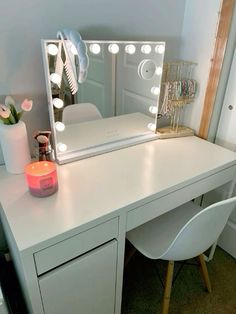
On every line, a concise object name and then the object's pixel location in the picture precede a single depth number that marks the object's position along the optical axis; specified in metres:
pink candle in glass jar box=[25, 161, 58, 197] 0.82
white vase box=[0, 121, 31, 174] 0.91
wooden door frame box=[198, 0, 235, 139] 1.13
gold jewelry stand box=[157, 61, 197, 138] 1.30
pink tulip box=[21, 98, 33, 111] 0.90
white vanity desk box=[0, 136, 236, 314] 0.73
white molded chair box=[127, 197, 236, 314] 0.83
